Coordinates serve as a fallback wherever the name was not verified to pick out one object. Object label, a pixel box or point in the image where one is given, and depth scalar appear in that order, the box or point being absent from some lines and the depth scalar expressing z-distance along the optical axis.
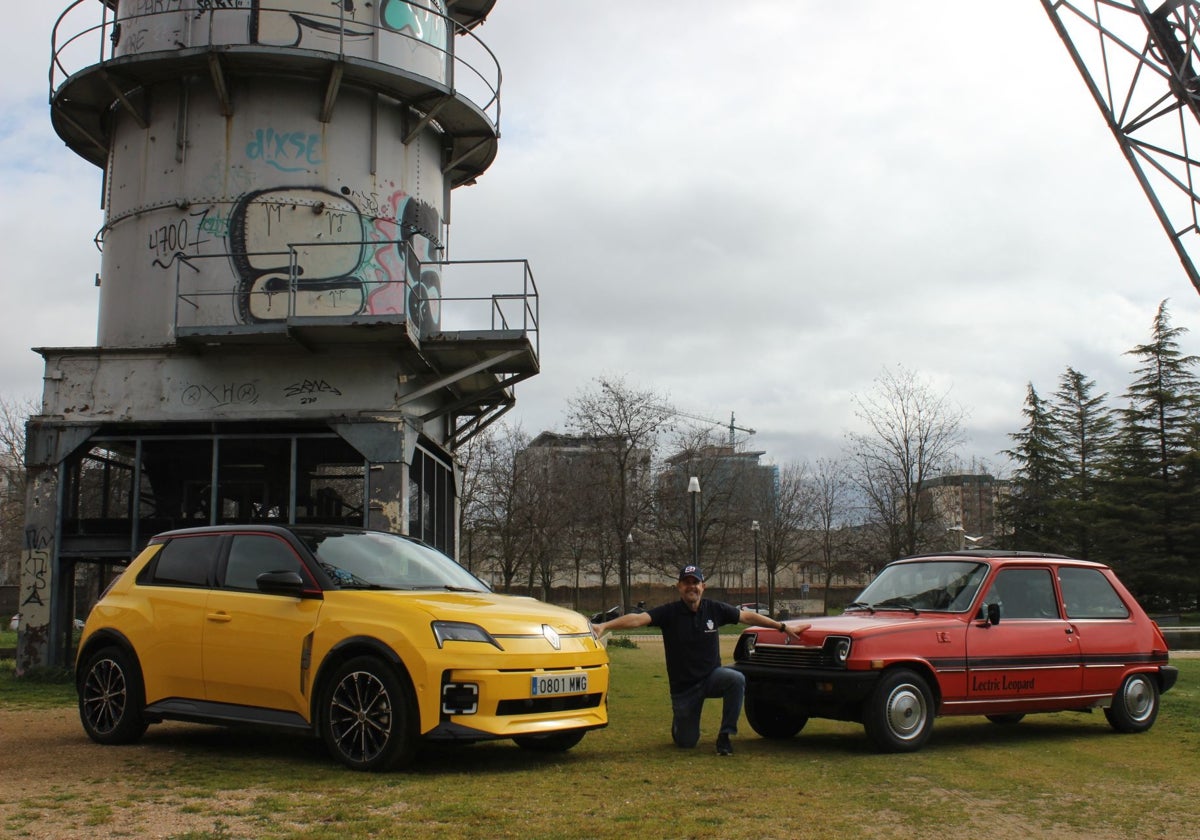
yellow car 7.41
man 8.92
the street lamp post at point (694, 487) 29.50
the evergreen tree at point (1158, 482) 49.56
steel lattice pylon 17.28
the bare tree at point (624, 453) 43.47
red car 8.87
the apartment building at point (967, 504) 42.48
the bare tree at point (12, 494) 49.56
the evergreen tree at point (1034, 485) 54.84
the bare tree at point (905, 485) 37.72
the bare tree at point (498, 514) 49.28
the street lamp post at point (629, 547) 44.36
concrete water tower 18.33
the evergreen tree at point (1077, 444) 53.89
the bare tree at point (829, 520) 57.84
